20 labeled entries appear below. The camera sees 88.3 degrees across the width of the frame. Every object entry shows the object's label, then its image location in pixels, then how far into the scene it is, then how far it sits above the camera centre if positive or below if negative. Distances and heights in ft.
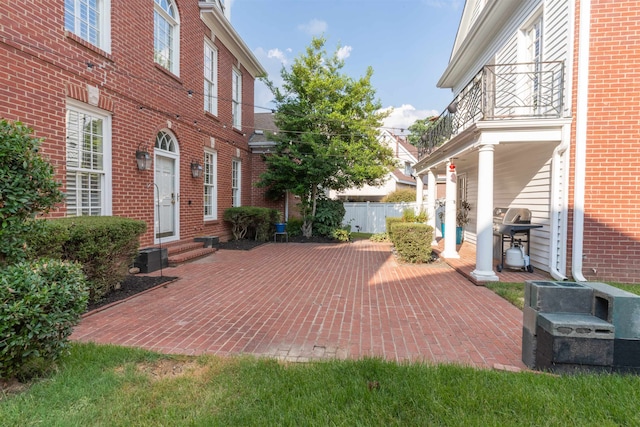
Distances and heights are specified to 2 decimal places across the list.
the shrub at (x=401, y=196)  65.98 +2.57
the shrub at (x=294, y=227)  45.10 -2.77
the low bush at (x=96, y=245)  13.65 -1.94
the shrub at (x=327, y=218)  44.06 -1.41
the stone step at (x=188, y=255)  25.13 -4.11
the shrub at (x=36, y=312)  7.86 -2.80
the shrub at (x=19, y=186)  8.59 +0.46
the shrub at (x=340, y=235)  43.04 -3.57
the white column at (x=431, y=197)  34.58 +1.28
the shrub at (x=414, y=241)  25.84 -2.53
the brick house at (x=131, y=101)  16.55 +6.75
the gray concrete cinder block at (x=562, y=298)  9.37 -2.49
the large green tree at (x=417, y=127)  140.50 +35.86
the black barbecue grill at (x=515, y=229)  22.38 -1.26
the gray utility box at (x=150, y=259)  22.18 -3.79
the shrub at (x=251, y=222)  38.11 -1.87
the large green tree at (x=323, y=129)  40.01 +9.89
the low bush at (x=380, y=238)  43.11 -3.90
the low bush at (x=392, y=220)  35.09 -1.22
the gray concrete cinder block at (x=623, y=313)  8.46 -2.61
